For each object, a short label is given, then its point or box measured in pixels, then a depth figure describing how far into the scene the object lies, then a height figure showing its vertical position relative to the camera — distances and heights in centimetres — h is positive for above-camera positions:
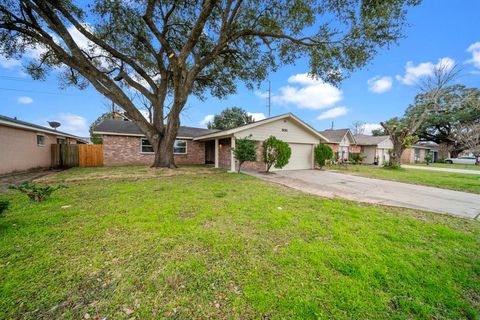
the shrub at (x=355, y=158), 2005 -39
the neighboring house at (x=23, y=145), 891 +32
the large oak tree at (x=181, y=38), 799 +575
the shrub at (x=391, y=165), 1569 -89
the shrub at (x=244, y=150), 973 +18
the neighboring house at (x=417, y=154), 2869 +14
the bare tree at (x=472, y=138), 2440 +240
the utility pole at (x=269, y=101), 2035 +567
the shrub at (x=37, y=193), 463 -104
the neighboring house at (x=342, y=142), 2108 +140
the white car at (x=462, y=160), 2764 -72
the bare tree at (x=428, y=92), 1625 +633
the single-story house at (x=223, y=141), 1188 +84
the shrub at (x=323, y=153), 1343 +8
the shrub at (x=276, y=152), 1062 +9
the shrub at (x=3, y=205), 307 -89
